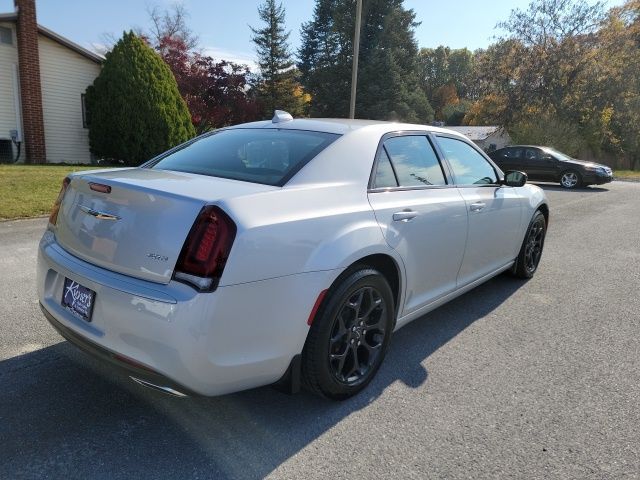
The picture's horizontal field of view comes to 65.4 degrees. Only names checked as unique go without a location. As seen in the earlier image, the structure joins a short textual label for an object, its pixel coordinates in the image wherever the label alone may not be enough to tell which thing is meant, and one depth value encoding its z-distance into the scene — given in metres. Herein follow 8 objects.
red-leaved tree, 24.89
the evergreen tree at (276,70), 39.16
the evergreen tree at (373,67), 41.03
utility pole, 15.77
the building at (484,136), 43.77
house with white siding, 14.67
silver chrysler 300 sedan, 2.15
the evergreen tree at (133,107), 14.94
